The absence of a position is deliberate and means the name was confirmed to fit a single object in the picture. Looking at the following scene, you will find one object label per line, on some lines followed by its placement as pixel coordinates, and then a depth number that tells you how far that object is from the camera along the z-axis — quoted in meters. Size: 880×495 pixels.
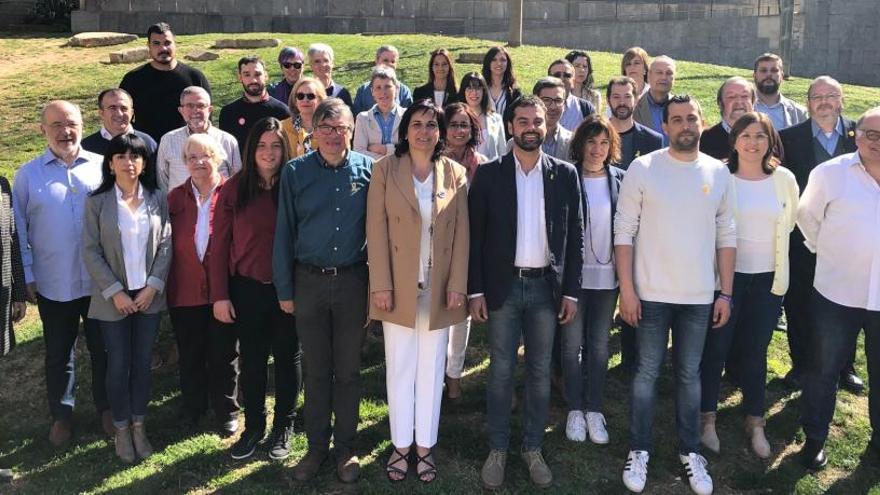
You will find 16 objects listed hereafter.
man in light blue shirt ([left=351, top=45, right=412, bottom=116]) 6.65
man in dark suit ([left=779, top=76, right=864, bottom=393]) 5.25
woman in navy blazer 4.53
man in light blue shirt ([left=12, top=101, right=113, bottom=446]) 4.69
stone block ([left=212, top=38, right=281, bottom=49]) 16.22
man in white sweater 4.19
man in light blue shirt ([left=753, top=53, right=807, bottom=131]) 6.12
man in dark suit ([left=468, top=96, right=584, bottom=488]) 4.20
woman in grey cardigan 4.47
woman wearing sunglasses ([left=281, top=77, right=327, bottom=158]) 5.30
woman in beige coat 4.15
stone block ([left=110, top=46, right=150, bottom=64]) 14.73
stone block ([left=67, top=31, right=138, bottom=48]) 16.66
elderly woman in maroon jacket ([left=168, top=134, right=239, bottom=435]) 4.69
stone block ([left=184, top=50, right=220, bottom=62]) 14.89
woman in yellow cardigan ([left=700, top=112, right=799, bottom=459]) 4.50
